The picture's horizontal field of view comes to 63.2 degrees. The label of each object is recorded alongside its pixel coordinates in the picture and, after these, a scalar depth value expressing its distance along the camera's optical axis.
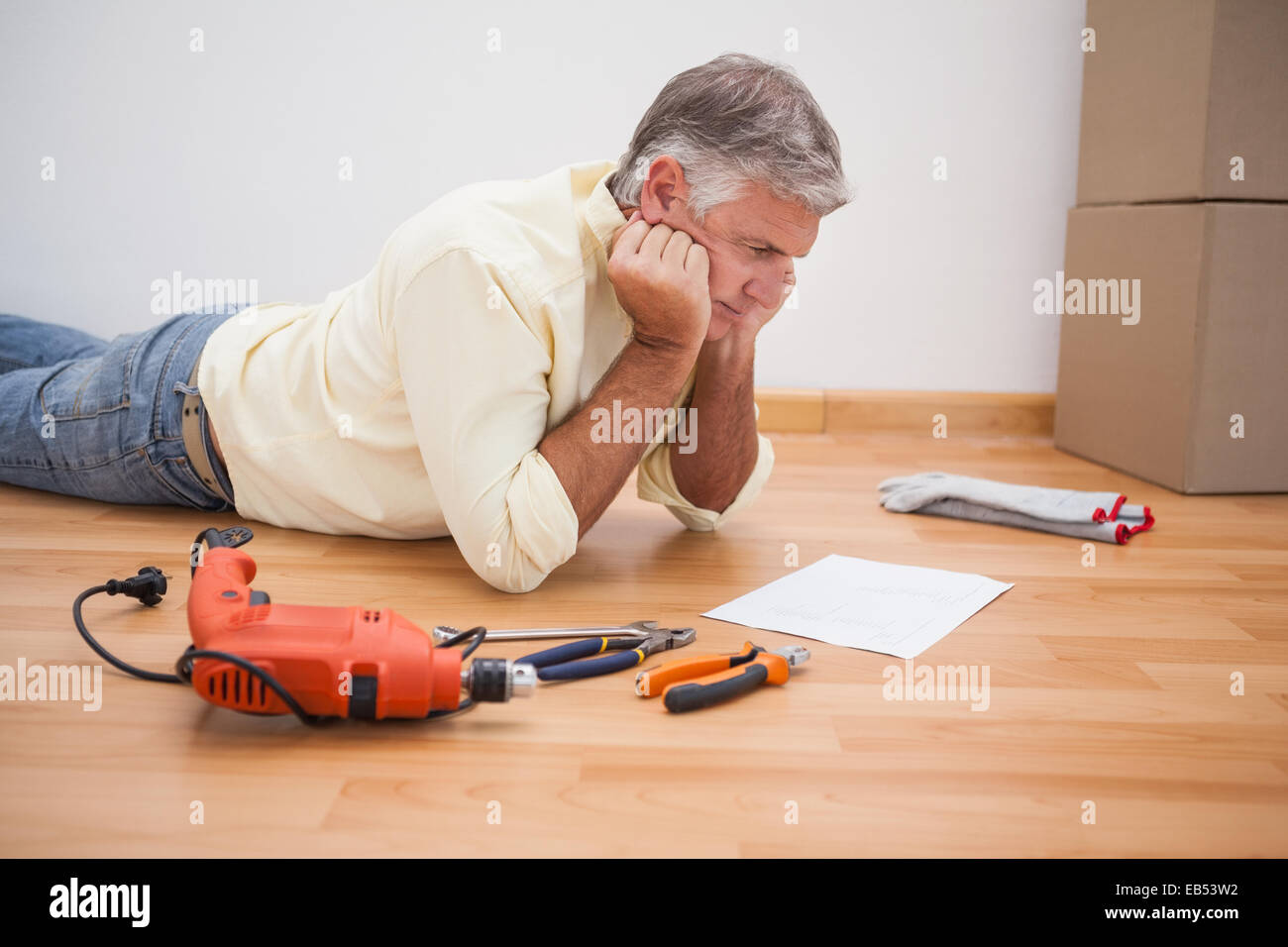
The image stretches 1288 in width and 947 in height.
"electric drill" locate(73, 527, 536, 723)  0.83
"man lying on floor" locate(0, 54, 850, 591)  1.17
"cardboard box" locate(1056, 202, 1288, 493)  1.84
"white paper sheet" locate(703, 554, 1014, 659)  1.14
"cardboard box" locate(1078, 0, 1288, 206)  1.81
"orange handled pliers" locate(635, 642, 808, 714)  0.94
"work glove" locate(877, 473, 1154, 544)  1.59
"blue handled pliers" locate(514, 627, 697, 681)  1.00
